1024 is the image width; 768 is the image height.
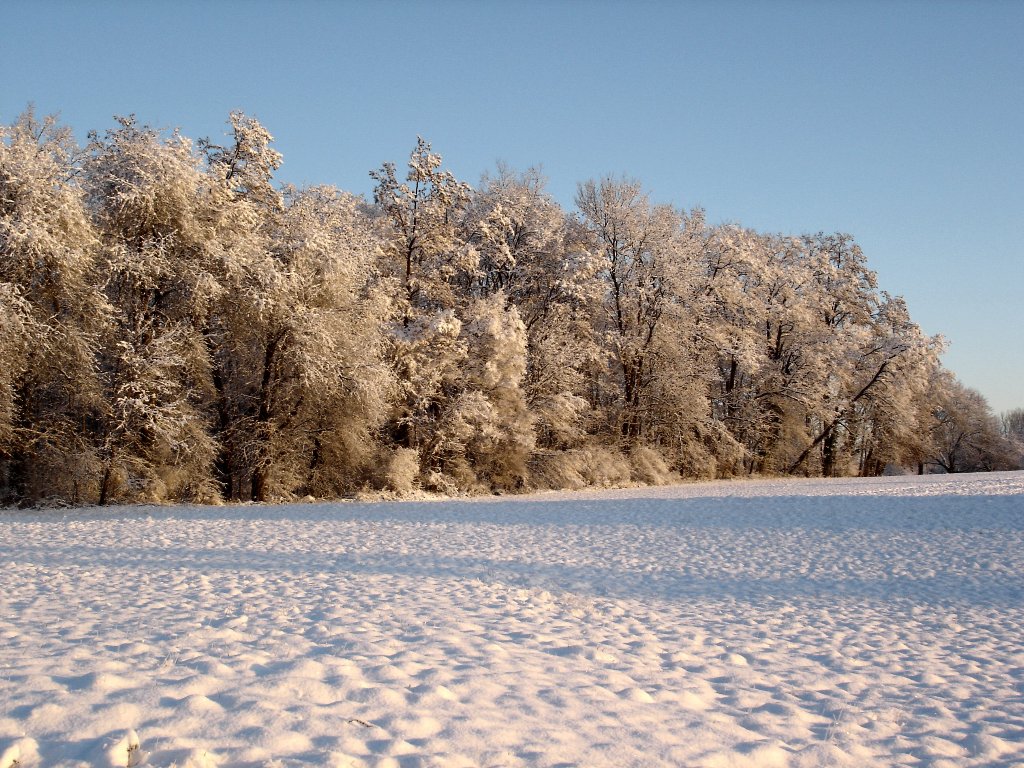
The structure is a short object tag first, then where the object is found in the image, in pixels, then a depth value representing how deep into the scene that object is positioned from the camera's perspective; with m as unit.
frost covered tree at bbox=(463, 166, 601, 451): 29.73
